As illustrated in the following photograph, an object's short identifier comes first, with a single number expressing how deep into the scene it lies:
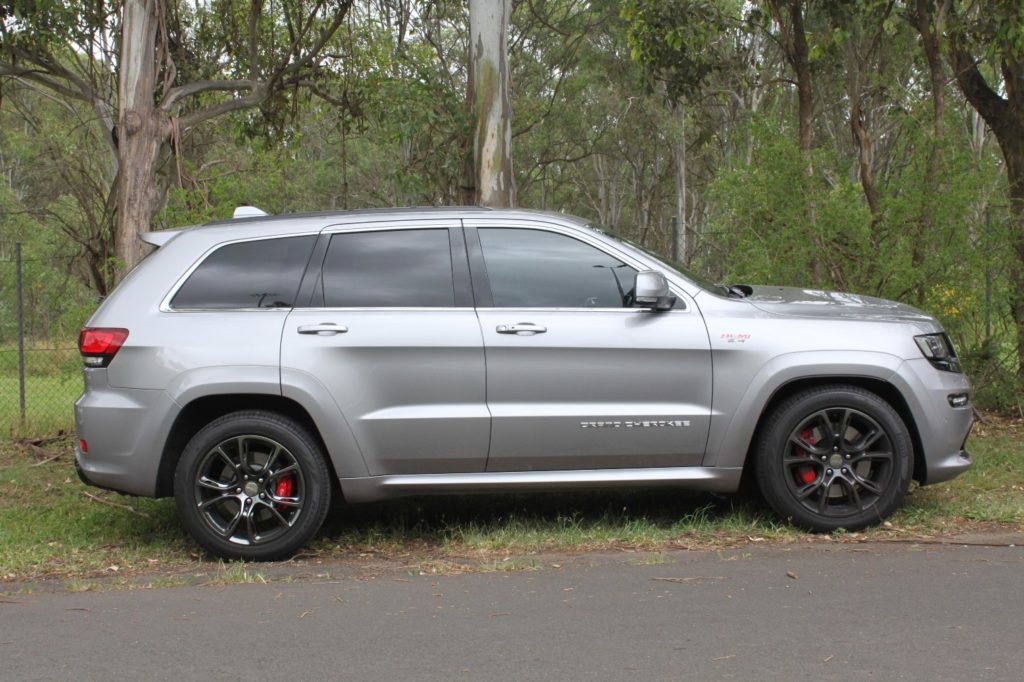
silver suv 5.74
